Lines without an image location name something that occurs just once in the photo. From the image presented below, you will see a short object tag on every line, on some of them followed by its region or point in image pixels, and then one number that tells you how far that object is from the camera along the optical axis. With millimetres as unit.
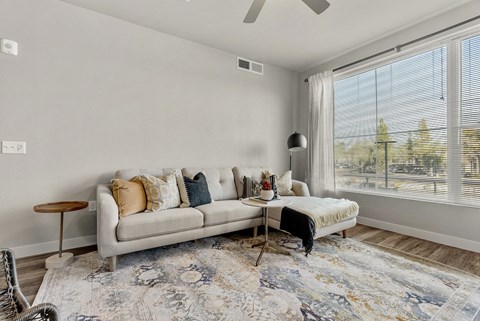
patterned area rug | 1549
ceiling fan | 1937
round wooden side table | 2125
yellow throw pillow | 2297
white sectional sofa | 2027
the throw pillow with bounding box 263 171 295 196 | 3443
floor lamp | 3693
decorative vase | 2383
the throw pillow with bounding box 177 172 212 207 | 2723
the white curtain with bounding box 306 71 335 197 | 3943
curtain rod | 2629
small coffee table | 2266
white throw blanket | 2484
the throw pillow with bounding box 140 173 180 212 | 2467
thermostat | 2293
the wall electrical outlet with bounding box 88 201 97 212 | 2732
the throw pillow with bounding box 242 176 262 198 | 3207
